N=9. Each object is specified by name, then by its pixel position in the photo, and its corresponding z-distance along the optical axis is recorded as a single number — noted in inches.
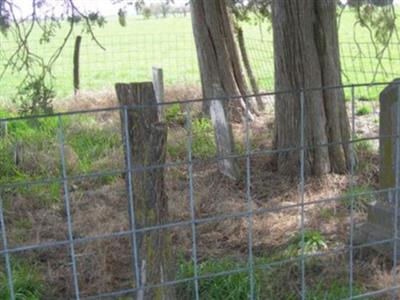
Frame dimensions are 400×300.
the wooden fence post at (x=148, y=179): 102.4
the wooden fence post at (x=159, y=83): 332.2
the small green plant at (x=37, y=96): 191.2
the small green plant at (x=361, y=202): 200.2
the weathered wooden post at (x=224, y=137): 232.2
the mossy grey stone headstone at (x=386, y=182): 162.6
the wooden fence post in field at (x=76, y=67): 438.8
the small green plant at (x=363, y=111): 352.5
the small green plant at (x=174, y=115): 337.4
